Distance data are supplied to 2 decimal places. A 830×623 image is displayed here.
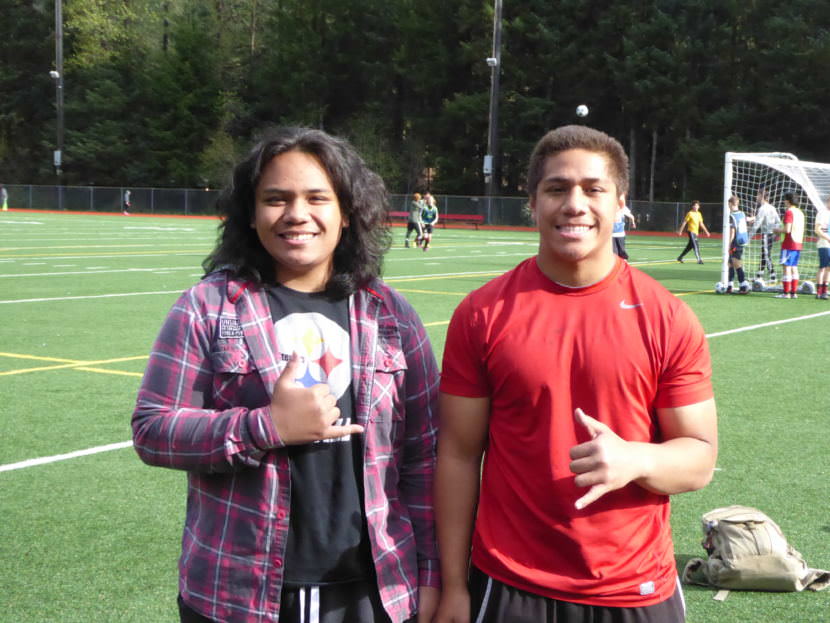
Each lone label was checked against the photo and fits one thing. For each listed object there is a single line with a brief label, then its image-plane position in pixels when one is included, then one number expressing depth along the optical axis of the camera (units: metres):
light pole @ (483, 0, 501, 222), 49.16
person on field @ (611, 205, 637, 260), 21.14
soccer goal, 18.83
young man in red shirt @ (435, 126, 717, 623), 2.46
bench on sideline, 51.88
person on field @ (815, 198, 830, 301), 17.16
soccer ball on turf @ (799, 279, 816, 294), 19.06
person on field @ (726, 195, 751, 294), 18.66
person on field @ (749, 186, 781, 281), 19.95
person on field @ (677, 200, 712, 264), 26.19
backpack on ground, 4.69
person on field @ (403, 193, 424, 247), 29.08
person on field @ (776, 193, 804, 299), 17.78
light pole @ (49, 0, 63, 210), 60.66
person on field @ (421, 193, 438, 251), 29.73
